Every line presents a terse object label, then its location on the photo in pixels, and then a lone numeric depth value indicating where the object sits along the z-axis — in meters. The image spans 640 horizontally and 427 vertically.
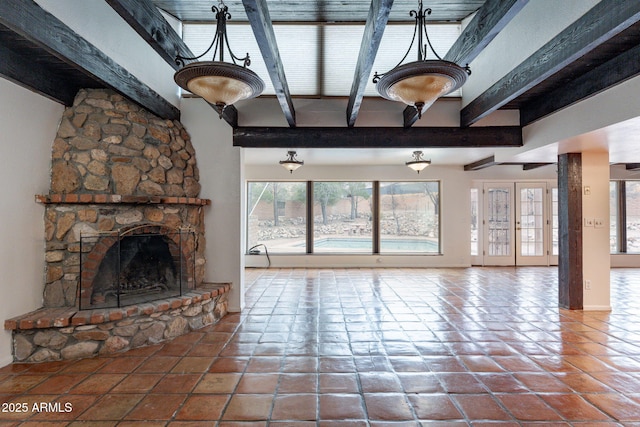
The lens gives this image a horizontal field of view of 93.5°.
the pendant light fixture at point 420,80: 1.95
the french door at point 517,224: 7.43
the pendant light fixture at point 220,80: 2.02
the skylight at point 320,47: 3.86
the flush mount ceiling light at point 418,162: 5.64
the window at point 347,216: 7.54
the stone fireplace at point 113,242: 2.80
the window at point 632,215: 7.31
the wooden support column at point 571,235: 4.11
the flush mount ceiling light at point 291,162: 5.41
